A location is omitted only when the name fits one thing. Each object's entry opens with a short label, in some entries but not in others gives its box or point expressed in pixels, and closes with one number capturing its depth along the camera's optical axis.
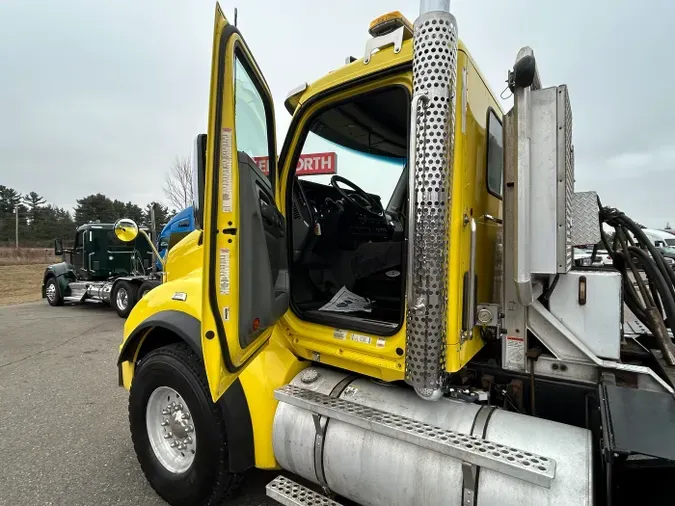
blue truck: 6.47
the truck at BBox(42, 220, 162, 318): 12.27
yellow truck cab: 1.65
